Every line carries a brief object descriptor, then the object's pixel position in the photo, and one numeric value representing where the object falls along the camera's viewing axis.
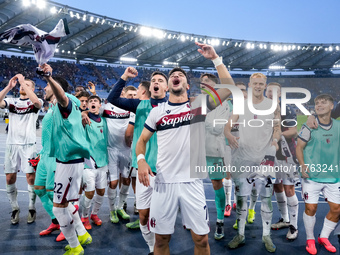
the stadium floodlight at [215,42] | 29.27
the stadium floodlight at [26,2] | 17.92
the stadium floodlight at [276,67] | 37.59
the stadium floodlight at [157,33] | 26.05
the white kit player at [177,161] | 2.56
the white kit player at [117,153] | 4.66
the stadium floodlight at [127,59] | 30.36
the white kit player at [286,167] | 4.25
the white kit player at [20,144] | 4.50
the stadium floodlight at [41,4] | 18.33
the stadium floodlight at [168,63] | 33.22
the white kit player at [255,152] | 3.74
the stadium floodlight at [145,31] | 25.53
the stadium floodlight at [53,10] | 19.41
